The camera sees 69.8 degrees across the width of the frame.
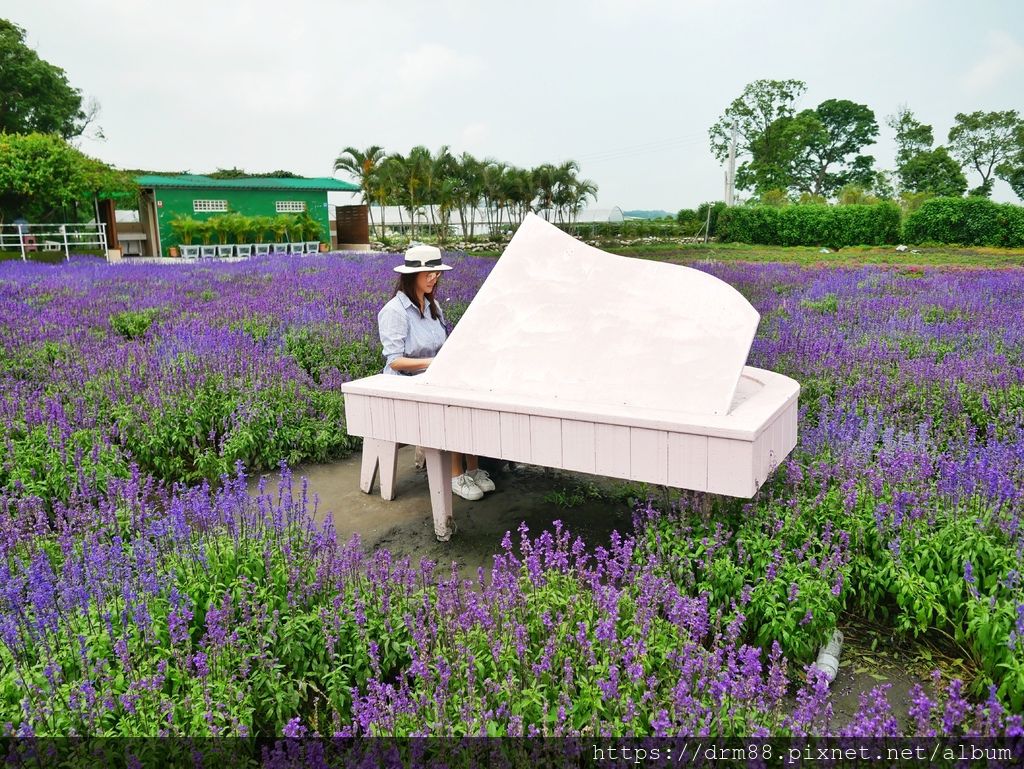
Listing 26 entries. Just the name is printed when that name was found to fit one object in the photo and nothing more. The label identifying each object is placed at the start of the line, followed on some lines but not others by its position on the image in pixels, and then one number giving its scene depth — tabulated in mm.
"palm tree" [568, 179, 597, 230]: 50719
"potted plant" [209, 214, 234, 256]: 32000
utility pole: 42306
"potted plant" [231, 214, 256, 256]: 32294
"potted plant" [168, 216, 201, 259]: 31734
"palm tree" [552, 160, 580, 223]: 49656
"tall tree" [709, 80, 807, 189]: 56844
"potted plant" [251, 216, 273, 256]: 33250
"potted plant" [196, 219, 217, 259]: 31766
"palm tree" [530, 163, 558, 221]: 49562
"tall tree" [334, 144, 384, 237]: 46906
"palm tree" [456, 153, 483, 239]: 47812
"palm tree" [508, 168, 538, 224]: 48781
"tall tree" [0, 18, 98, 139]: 35938
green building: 32969
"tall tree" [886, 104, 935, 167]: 54438
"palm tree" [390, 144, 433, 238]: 45994
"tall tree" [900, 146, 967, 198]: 52500
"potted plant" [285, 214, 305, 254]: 34647
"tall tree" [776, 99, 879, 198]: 58906
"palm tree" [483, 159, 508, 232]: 48000
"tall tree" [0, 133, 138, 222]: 25125
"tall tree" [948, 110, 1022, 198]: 51000
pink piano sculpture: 3211
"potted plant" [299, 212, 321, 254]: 35562
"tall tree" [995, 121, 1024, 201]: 51094
